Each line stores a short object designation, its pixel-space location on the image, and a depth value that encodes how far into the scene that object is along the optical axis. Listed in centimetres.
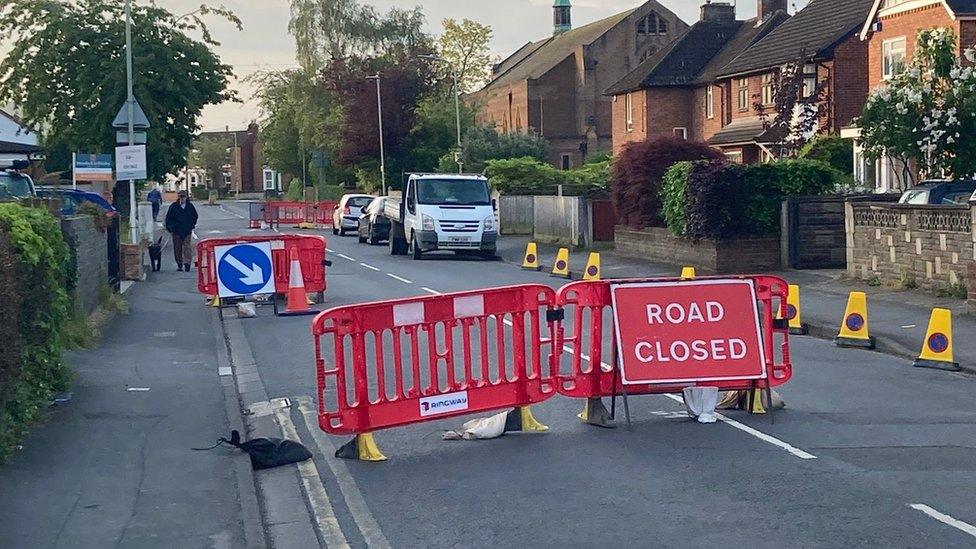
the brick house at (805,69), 4541
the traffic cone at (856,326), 1565
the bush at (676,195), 2723
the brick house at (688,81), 5900
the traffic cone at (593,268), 2544
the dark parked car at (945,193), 2288
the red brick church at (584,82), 8162
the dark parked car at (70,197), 2280
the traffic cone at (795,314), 1700
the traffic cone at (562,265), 2817
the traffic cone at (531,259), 3066
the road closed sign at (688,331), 1016
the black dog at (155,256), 2888
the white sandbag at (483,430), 983
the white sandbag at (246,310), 1938
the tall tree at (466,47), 8888
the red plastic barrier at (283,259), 2030
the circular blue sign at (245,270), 1980
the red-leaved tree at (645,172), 2988
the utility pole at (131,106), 2872
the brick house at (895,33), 3422
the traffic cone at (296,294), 1951
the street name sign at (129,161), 2842
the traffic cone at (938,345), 1377
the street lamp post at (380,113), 6744
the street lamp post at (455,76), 6221
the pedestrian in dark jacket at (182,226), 2826
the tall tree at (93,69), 3769
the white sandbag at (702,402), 1023
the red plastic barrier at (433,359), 910
